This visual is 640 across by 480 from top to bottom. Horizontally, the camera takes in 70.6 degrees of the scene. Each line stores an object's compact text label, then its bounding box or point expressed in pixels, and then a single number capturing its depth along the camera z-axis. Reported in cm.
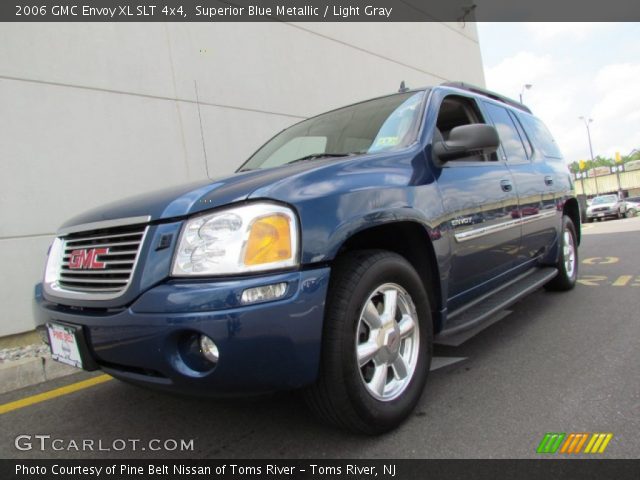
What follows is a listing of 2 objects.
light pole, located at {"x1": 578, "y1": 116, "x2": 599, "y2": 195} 5856
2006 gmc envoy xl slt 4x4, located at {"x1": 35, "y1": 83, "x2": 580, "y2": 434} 164
